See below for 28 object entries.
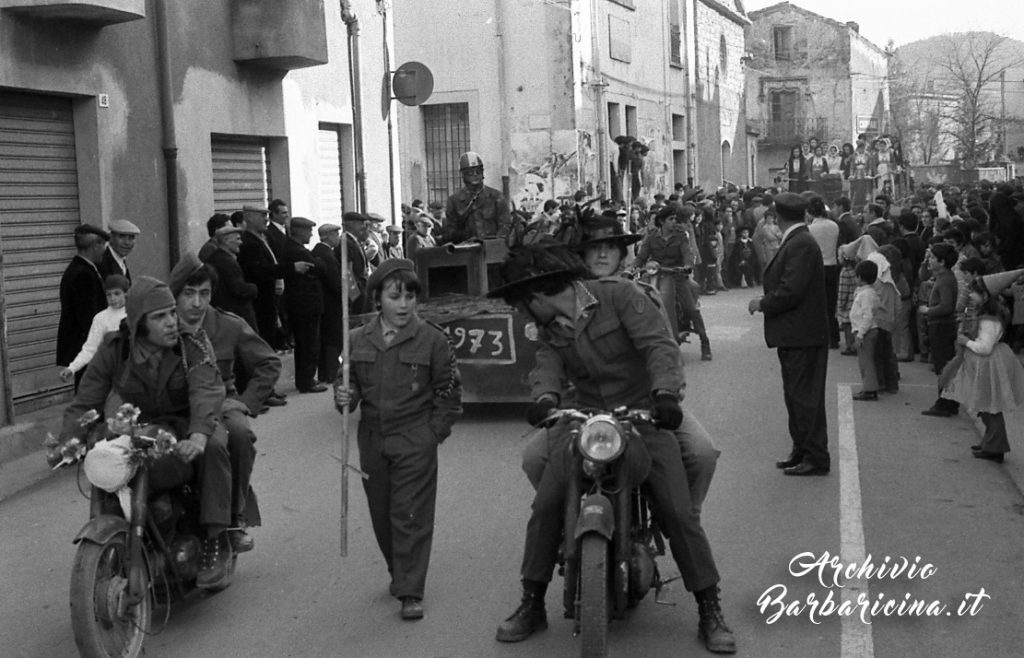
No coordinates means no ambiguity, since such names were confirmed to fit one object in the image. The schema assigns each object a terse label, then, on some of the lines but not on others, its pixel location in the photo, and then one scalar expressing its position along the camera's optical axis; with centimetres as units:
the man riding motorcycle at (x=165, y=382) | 613
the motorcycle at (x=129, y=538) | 540
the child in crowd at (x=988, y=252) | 1407
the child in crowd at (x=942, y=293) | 1214
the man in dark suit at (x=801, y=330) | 899
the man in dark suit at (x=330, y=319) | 1441
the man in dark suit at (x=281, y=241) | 1412
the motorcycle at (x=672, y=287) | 1552
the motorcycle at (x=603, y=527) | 504
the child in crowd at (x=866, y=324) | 1245
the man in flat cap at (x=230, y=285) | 1246
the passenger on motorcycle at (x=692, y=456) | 577
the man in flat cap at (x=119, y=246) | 1138
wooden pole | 626
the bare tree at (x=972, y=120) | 5275
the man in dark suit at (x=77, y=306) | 1081
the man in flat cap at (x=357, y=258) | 1461
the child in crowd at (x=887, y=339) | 1267
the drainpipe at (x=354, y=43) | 1738
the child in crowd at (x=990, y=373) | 918
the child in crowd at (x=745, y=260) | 2677
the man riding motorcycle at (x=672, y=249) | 1574
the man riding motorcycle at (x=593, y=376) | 557
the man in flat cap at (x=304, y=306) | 1378
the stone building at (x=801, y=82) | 6631
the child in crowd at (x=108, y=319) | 986
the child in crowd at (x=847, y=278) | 1491
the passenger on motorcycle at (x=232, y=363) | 652
